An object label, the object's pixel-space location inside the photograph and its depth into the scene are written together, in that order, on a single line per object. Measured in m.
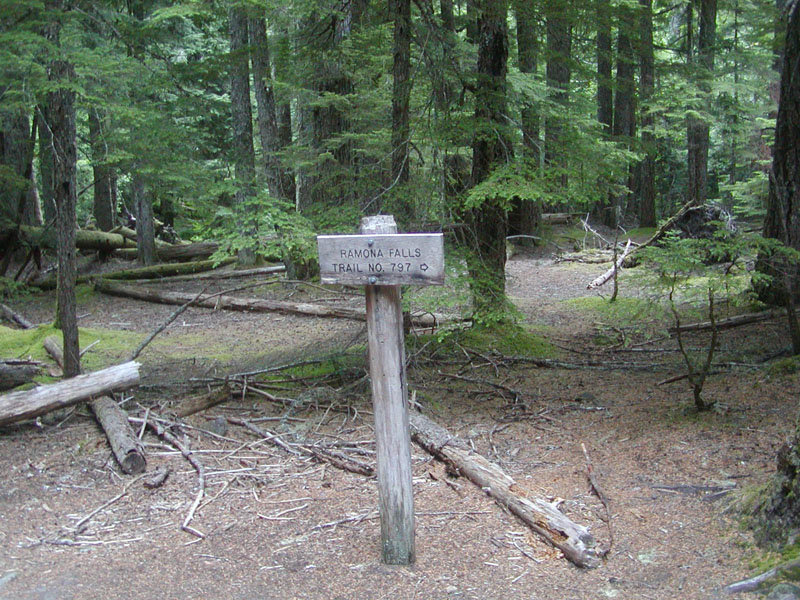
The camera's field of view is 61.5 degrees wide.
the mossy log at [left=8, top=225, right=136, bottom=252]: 16.31
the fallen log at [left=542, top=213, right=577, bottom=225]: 22.98
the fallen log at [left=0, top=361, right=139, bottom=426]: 6.57
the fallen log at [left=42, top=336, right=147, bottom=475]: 5.96
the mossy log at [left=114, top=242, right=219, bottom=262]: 19.55
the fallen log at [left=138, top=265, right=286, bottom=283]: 16.76
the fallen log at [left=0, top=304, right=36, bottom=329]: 12.35
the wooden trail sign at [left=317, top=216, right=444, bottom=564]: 3.89
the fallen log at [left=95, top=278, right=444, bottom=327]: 12.36
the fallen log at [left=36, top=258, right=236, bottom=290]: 16.86
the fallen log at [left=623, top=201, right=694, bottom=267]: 13.00
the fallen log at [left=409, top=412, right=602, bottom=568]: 4.30
